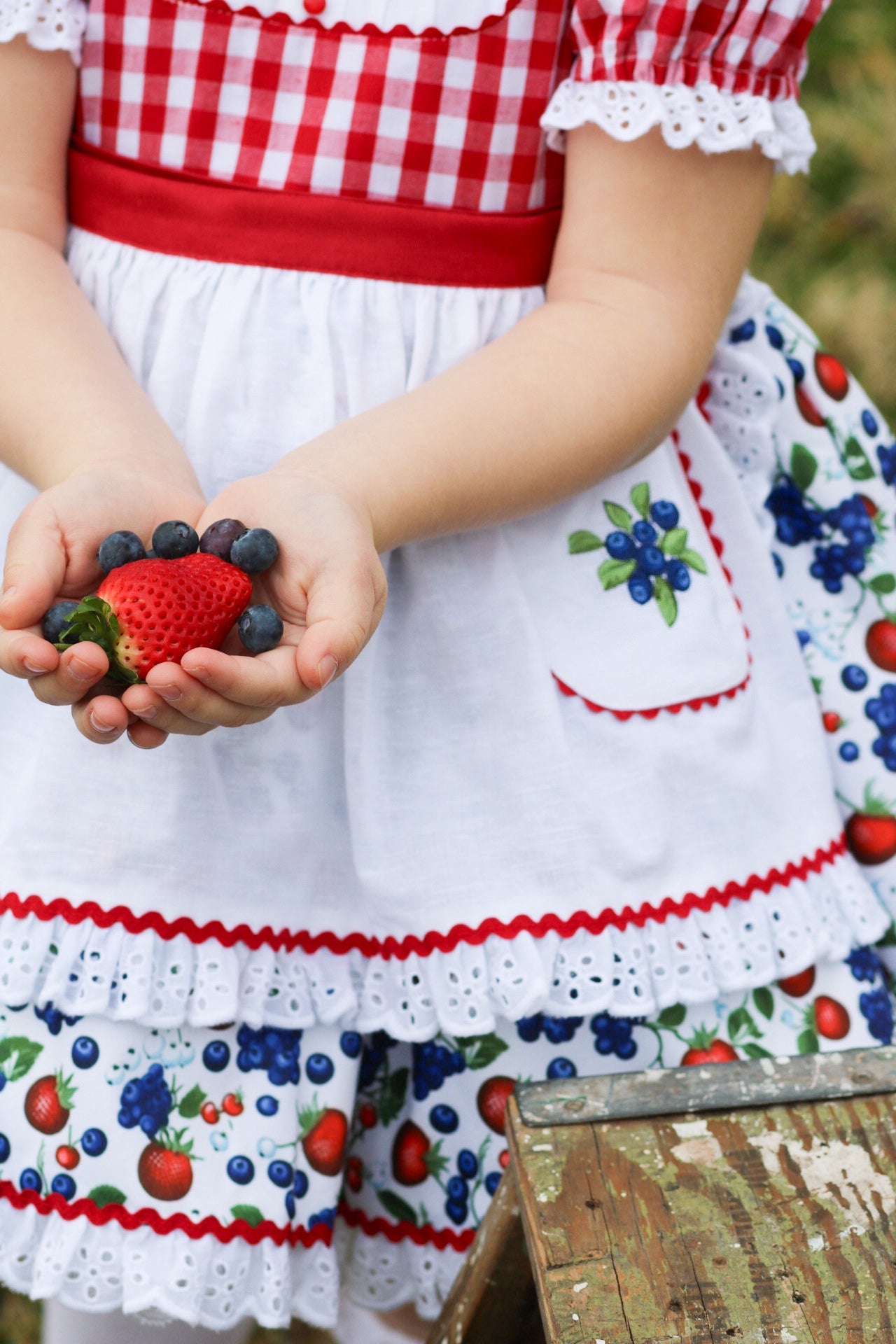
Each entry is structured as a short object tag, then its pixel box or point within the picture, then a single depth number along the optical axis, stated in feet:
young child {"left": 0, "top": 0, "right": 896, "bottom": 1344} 3.90
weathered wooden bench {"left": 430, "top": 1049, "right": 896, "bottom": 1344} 3.53
